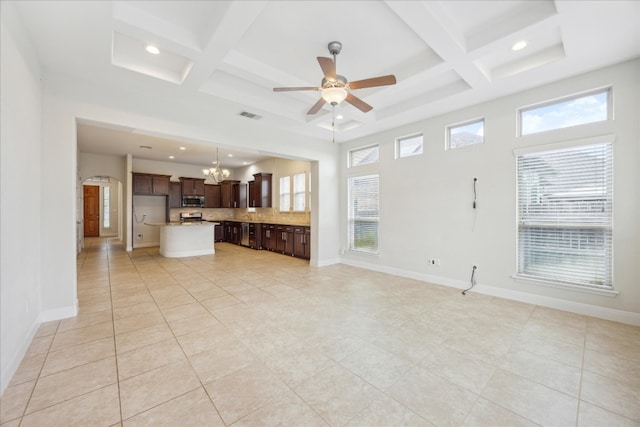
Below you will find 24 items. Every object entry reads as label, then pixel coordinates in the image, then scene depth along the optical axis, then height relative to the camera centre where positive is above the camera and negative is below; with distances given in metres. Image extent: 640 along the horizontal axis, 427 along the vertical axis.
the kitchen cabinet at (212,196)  10.52 +0.65
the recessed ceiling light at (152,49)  2.86 +1.80
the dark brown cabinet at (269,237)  8.32 -0.81
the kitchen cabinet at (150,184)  8.65 +0.97
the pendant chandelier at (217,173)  7.77 +1.18
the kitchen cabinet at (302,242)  7.00 -0.83
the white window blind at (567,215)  3.24 -0.06
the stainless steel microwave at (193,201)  9.88 +0.42
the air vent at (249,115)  4.51 +1.69
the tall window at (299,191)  8.12 +0.64
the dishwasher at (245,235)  9.50 -0.84
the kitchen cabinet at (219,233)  10.83 -0.87
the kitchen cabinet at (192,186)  9.86 +0.98
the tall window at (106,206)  12.68 +0.31
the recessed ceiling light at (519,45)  2.86 +1.84
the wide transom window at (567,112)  3.28 +1.31
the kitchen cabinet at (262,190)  9.22 +0.77
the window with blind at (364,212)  5.86 -0.01
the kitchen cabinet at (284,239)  7.61 -0.81
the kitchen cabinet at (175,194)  9.59 +0.65
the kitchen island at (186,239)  7.32 -0.78
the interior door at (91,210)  12.29 +0.12
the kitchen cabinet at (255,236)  8.90 -0.81
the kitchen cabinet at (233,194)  10.46 +0.73
